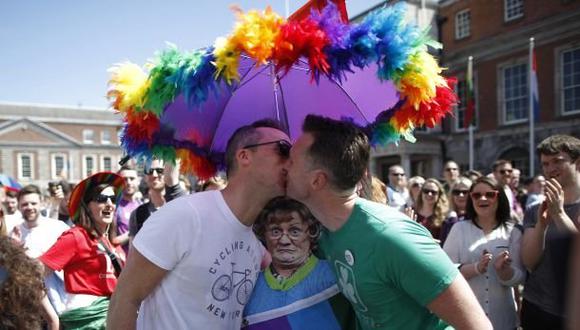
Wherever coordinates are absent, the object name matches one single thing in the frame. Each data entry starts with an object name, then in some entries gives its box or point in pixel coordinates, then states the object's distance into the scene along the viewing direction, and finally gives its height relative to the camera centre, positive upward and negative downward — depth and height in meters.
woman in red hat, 3.04 -0.68
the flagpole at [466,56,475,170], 16.77 +3.19
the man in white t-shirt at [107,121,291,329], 1.75 -0.37
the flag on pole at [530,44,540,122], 14.53 +2.24
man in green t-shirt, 1.56 -0.33
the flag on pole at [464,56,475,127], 16.77 +2.18
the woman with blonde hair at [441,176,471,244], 5.00 -0.46
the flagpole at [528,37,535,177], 14.83 +1.27
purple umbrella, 1.61 +0.33
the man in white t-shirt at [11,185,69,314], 4.42 -0.66
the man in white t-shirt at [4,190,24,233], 6.88 -0.60
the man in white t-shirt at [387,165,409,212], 7.50 -0.38
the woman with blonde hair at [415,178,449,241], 5.12 -0.54
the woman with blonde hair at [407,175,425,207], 6.73 -0.43
